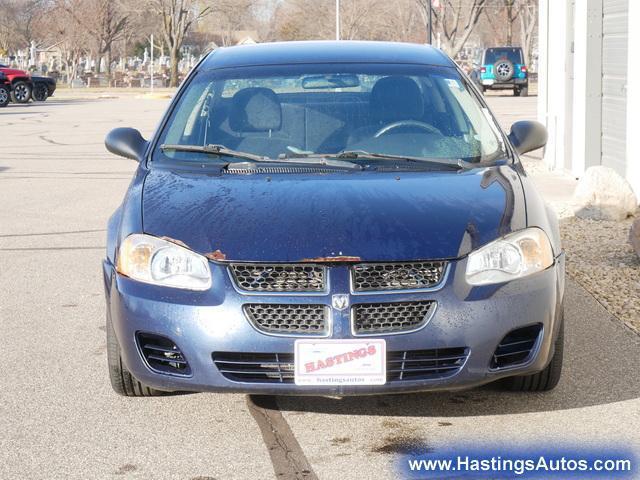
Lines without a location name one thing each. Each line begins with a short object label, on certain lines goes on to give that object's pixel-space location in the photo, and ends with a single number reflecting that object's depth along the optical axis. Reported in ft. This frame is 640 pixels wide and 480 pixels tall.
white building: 38.83
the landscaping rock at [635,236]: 27.40
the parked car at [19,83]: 134.41
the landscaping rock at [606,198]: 35.58
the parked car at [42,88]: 142.00
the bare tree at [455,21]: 199.41
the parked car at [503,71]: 144.97
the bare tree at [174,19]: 229.04
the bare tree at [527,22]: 235.38
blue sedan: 14.57
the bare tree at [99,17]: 252.42
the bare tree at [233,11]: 239.50
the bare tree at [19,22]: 291.58
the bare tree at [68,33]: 252.62
